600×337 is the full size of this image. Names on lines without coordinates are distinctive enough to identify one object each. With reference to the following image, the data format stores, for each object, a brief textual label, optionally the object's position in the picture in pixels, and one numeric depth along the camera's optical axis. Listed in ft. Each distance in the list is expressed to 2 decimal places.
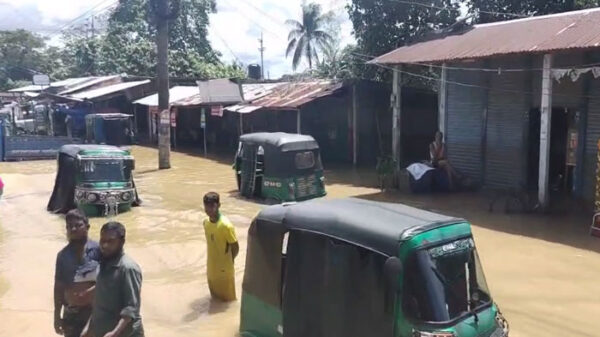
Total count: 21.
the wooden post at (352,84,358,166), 74.64
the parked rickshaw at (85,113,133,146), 102.01
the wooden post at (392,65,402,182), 59.06
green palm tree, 181.47
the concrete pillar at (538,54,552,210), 43.65
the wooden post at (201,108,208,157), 91.85
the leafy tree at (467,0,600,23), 68.13
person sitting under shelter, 53.93
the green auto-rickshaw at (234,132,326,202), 48.93
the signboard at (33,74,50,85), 141.69
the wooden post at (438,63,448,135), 58.49
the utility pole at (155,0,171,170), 77.15
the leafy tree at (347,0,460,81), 76.28
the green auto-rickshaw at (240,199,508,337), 14.35
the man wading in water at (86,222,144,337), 14.07
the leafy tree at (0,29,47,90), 235.40
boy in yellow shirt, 24.02
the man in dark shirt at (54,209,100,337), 15.74
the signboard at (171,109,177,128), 96.94
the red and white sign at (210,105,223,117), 88.17
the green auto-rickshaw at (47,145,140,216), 46.44
